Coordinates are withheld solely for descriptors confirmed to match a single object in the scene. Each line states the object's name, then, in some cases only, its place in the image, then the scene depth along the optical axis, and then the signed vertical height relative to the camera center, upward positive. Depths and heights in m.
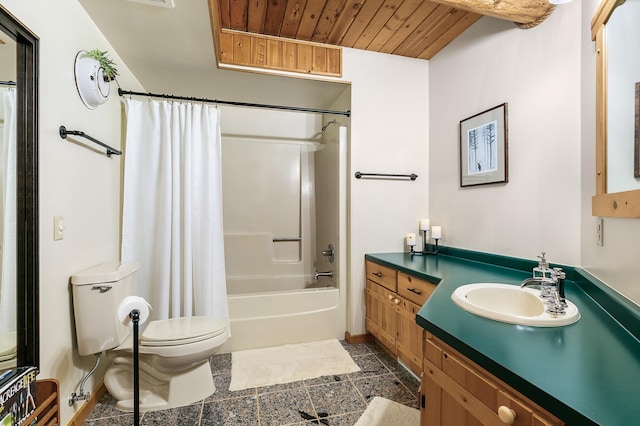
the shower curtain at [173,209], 2.09 +0.02
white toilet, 1.56 -0.74
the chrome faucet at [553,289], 1.02 -0.27
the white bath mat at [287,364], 2.00 -1.11
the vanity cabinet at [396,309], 1.85 -0.70
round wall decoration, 1.59 +0.74
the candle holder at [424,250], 2.53 -0.34
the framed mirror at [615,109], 1.03 +0.40
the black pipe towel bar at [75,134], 1.44 +0.39
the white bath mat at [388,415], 1.58 -1.11
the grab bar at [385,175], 2.53 +0.32
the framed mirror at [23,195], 1.12 +0.07
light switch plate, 1.39 -0.08
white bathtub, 2.39 -0.88
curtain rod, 2.07 +0.83
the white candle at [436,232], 2.48 -0.16
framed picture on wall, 1.97 +0.46
